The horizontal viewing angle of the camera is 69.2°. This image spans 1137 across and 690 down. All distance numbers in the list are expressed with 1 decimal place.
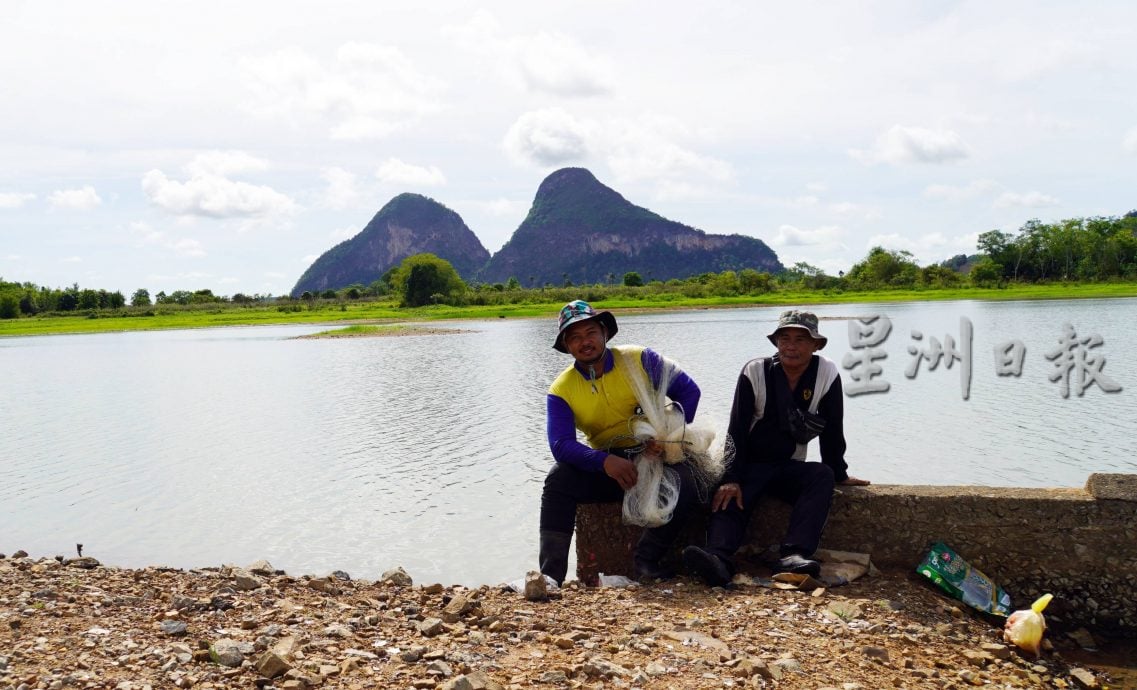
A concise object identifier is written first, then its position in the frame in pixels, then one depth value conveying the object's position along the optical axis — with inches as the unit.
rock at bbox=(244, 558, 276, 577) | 256.7
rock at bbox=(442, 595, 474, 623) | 185.6
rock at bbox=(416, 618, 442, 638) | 175.3
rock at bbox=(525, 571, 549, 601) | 202.8
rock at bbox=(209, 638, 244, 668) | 154.7
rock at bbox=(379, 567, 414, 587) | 240.7
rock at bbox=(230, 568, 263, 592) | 223.6
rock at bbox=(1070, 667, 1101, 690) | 171.7
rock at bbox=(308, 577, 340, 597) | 222.4
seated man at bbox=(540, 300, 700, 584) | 218.4
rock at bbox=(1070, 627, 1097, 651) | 198.5
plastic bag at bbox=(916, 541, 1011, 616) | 199.5
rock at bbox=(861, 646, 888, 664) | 157.9
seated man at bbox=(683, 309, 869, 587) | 209.3
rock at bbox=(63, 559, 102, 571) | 286.7
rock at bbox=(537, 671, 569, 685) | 147.8
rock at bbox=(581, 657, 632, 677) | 149.5
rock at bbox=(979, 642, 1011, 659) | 169.3
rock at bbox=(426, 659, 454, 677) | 150.1
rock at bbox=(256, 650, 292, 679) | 147.3
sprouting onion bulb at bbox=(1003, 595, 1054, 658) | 178.4
